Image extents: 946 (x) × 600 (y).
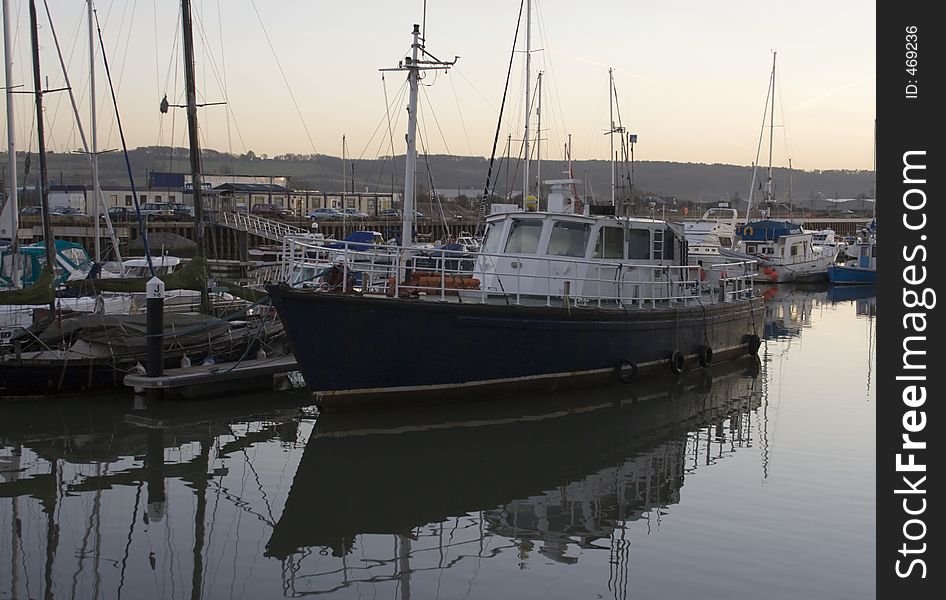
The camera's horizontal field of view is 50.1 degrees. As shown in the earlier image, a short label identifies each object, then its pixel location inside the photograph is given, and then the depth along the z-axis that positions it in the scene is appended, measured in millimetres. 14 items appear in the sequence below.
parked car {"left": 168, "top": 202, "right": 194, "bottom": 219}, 59269
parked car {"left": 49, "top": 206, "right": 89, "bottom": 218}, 59969
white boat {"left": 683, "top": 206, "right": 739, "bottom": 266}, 46319
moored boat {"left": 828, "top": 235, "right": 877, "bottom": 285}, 49094
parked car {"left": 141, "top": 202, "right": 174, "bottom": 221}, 57416
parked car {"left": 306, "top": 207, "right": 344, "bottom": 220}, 67588
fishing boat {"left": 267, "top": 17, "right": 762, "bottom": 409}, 15680
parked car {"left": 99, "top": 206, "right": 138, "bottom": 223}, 56562
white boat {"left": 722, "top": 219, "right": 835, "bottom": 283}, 50906
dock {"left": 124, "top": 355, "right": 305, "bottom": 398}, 17234
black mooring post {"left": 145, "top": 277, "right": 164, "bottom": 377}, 17000
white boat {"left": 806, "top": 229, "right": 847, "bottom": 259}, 54656
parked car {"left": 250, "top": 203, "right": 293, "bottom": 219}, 65188
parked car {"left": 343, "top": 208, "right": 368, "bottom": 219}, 66312
